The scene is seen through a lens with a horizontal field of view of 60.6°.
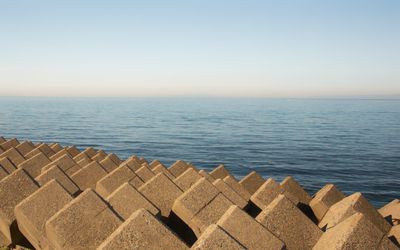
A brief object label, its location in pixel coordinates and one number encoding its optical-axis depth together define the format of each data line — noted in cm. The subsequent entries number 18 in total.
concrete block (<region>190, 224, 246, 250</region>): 354
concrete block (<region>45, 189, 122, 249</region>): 443
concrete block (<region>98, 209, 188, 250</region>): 380
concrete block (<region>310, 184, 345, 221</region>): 845
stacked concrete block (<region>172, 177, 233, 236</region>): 570
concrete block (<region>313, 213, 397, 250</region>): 414
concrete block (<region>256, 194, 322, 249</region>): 520
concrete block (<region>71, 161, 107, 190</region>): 959
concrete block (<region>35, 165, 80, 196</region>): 862
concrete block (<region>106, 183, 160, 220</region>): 584
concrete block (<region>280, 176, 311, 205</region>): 918
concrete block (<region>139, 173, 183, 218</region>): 681
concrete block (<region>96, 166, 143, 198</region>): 844
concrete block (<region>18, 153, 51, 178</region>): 1150
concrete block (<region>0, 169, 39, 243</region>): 576
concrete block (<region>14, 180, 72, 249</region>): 515
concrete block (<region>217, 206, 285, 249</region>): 422
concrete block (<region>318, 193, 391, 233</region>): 665
